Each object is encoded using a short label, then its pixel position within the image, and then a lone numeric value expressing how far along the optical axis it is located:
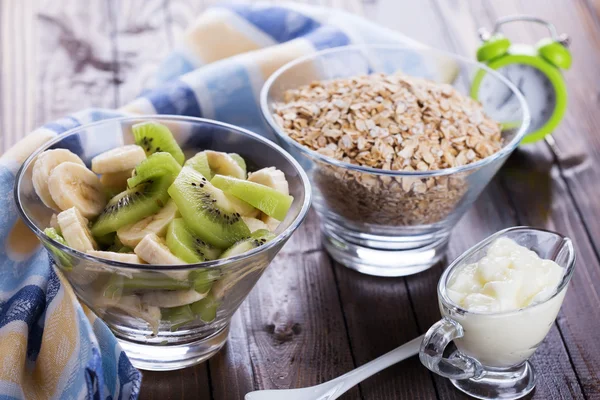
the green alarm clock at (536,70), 1.04
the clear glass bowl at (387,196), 0.92
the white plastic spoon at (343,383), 0.86
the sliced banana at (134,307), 0.85
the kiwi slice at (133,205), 0.87
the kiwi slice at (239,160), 0.92
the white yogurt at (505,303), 0.85
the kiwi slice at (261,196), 0.87
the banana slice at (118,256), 0.84
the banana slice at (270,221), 0.89
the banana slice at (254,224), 0.87
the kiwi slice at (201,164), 0.89
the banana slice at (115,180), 0.89
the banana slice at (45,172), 0.88
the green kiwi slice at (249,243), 0.85
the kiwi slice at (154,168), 0.87
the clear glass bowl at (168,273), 0.84
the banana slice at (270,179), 0.88
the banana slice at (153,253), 0.83
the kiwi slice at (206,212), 0.86
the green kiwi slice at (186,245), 0.84
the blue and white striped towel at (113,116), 0.85
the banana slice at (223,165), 0.90
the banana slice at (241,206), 0.88
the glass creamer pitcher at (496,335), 0.85
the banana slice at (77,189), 0.87
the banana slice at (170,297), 0.84
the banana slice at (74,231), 0.85
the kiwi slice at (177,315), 0.85
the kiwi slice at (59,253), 0.84
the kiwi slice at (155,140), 0.91
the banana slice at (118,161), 0.88
